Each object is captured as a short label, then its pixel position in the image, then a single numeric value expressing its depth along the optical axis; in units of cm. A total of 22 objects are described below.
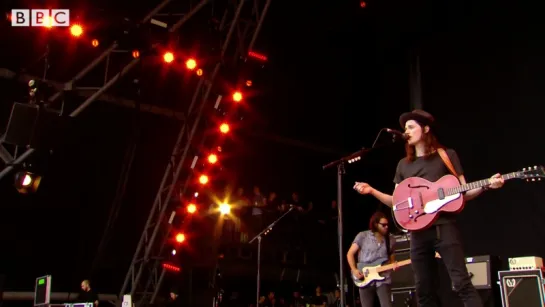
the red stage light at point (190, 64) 888
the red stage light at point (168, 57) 854
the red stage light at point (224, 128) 991
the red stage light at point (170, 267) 993
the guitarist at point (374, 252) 655
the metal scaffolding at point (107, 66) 859
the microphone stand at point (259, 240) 904
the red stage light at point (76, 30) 773
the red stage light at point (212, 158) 1015
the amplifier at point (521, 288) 601
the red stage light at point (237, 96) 970
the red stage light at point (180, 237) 998
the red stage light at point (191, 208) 1008
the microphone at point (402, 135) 445
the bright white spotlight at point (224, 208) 1138
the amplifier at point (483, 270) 671
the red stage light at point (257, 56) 934
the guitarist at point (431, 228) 393
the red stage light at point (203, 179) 1014
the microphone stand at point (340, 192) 513
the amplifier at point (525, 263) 620
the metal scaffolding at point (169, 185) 945
